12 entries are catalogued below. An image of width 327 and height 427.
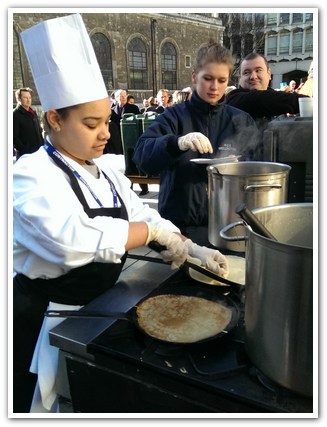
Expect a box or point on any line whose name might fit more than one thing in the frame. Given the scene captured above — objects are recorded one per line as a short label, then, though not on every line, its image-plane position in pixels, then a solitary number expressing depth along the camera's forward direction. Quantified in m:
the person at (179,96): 5.42
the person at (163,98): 6.72
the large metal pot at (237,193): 1.16
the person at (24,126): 4.83
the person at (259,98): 2.06
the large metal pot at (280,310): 0.55
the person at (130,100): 7.19
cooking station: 0.62
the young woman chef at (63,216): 0.90
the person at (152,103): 7.75
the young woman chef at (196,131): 1.64
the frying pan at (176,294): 0.77
